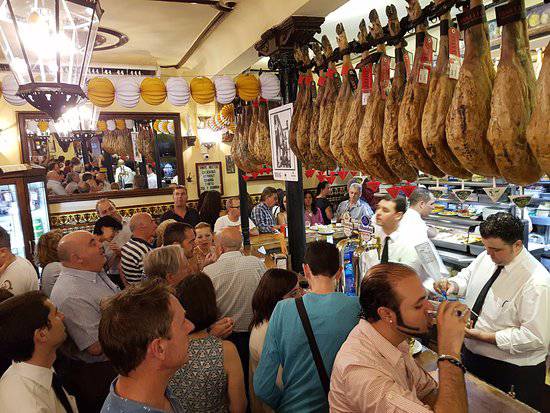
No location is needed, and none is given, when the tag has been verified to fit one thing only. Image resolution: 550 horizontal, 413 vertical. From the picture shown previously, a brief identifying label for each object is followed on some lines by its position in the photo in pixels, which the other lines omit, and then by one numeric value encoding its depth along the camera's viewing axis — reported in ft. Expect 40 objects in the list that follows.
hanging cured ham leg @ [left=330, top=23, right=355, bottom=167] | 7.07
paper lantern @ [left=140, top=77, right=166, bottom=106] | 11.92
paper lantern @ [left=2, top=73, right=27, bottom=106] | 10.43
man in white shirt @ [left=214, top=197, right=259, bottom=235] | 18.90
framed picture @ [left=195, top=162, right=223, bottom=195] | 27.07
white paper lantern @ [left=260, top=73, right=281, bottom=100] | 12.18
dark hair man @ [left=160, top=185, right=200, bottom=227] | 18.24
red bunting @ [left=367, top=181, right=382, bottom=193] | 7.18
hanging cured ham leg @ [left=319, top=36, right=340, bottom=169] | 7.64
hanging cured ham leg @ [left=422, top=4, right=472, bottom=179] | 4.83
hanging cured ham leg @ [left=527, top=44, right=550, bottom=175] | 3.69
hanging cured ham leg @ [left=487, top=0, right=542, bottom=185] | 4.07
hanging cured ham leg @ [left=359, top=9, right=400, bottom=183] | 6.06
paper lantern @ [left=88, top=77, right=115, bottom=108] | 11.20
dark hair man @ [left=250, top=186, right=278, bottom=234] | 20.48
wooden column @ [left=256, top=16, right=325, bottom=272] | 10.30
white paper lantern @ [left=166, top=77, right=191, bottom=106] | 12.00
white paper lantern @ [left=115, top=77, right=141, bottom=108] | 11.51
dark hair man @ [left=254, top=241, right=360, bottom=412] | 6.05
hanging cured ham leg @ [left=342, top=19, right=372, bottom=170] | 6.55
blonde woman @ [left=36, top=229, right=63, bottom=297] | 10.98
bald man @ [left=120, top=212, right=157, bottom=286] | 12.23
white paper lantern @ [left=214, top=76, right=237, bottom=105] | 12.12
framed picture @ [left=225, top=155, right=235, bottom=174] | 27.96
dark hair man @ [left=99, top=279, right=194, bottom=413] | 4.34
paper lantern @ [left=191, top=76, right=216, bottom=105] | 12.30
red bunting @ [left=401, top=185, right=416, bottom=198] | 6.72
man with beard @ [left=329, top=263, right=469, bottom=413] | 4.58
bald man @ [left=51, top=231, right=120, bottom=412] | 8.00
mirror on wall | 23.32
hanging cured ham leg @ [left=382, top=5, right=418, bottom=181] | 5.68
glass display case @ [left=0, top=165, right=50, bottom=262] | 18.52
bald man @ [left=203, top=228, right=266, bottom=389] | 9.57
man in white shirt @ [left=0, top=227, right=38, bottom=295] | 10.37
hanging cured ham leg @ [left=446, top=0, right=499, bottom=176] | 4.44
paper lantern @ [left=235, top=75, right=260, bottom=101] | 12.14
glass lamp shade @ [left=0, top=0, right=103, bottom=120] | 5.01
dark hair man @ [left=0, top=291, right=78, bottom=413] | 5.54
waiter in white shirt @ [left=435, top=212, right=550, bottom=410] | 7.45
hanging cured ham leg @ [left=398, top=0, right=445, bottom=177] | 5.20
